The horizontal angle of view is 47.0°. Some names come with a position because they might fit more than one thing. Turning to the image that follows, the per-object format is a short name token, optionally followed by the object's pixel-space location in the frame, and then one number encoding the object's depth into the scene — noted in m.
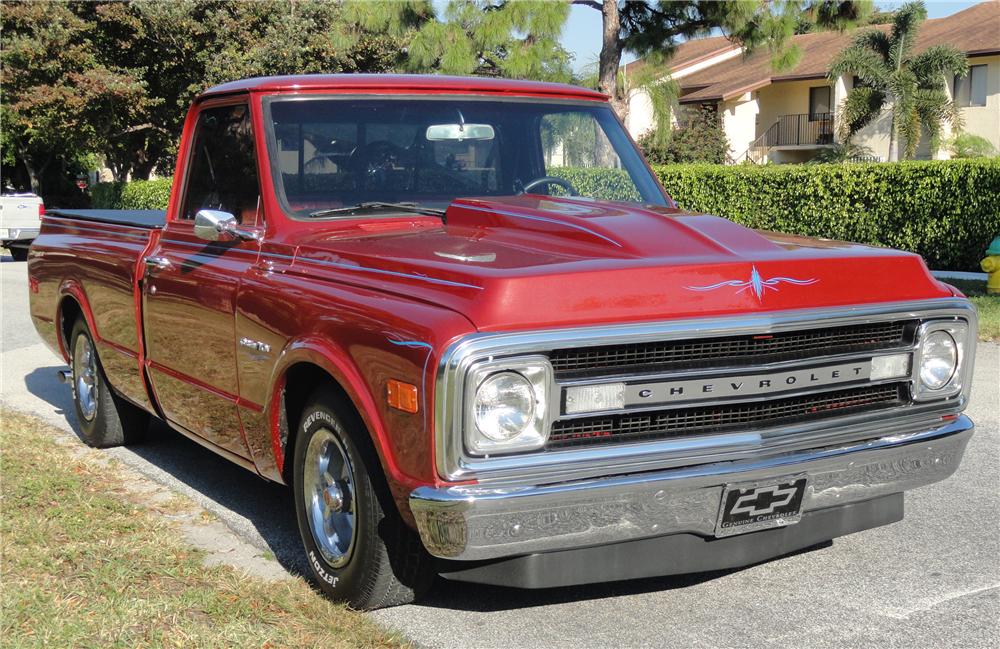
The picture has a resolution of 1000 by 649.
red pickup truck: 3.45
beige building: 38.66
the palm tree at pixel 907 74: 34.47
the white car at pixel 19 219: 23.36
